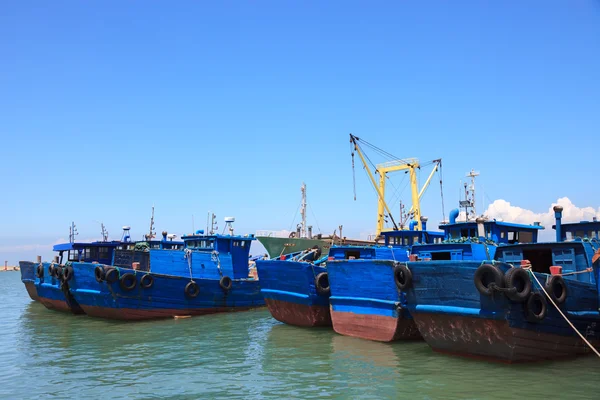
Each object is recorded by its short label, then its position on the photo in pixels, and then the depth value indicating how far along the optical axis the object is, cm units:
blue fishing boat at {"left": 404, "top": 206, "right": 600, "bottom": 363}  1188
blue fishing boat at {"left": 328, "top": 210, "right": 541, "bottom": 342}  1542
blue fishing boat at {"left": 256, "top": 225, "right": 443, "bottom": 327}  1864
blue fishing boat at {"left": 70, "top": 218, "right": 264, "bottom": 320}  2159
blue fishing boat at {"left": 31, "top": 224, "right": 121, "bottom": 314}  2494
